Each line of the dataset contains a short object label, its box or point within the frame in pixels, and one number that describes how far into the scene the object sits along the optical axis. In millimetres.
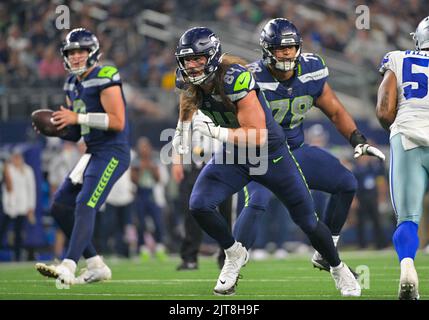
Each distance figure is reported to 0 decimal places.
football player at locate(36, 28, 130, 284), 15187
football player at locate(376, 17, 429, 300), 12000
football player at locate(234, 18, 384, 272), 14289
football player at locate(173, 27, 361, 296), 12180
